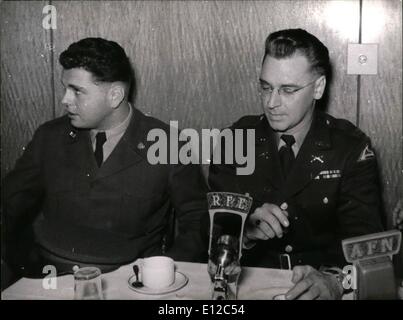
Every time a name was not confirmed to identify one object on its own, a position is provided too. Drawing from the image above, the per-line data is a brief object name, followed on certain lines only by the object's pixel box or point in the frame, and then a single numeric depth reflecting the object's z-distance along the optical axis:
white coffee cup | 1.10
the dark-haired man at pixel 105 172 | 1.76
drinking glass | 1.00
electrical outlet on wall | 2.01
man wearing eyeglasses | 1.65
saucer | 1.08
